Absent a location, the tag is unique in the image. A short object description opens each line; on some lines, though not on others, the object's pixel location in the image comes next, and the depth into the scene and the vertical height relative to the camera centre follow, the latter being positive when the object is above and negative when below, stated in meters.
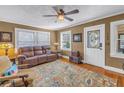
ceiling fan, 1.89 +0.84
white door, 2.85 -0.04
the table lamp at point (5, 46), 2.43 -0.04
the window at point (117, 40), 2.53 +0.14
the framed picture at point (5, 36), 2.91 +0.35
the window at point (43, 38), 4.19 +0.39
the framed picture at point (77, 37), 3.65 +0.37
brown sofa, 2.88 -0.50
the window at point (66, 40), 4.33 +0.27
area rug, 1.79 -0.97
